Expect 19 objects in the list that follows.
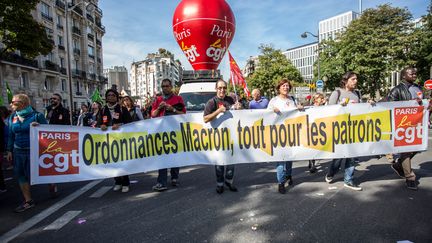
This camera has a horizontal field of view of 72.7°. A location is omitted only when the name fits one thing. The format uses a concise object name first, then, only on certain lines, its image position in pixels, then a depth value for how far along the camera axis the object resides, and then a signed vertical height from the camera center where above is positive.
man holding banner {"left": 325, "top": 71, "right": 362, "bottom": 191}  4.89 +0.16
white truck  9.77 +0.74
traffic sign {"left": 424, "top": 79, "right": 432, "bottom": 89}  22.12 +1.67
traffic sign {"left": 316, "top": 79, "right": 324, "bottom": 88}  24.82 +2.14
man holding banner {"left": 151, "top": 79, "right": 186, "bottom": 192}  5.18 +0.10
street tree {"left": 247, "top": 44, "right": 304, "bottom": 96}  41.94 +5.96
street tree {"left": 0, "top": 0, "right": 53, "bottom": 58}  14.52 +4.57
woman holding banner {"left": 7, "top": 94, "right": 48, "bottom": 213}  4.50 -0.38
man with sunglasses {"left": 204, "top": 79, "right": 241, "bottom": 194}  4.77 +0.03
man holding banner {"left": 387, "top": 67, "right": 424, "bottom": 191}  4.80 +0.20
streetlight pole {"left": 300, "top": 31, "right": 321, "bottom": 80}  28.39 +7.24
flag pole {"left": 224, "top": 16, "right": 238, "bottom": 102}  12.49 +3.24
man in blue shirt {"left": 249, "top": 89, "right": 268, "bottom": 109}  7.89 +0.26
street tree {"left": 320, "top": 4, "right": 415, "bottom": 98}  29.55 +6.13
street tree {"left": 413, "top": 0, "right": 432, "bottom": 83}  30.98 +6.47
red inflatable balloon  12.43 +3.60
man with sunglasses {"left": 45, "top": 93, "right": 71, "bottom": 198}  5.87 +0.07
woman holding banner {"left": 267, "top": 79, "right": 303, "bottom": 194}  4.81 +0.08
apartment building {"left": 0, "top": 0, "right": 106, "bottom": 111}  31.58 +7.43
